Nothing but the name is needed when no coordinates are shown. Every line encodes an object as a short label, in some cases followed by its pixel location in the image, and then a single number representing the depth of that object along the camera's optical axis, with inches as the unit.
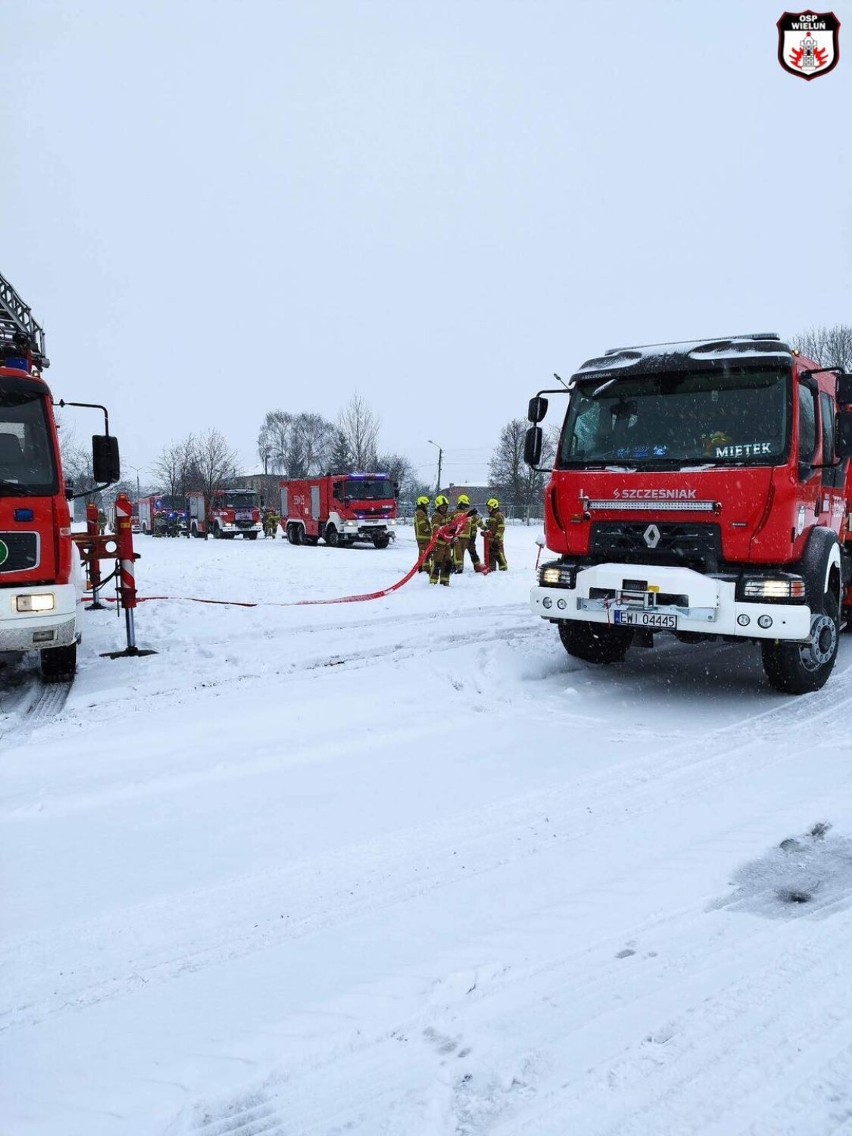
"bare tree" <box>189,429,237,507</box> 2064.5
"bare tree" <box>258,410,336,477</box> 4052.7
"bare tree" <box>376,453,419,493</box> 2738.7
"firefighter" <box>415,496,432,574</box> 626.8
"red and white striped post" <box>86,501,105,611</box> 380.8
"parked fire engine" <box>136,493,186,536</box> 1844.2
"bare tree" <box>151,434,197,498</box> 2098.9
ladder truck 252.2
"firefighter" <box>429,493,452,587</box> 581.9
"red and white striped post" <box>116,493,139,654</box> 320.8
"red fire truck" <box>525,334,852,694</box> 238.2
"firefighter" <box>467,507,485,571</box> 648.4
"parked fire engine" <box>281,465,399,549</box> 1181.1
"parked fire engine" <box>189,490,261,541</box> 1583.4
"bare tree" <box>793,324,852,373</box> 1966.0
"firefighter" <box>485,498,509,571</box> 666.8
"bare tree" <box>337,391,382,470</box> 2223.2
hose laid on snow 459.8
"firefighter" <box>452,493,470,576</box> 584.7
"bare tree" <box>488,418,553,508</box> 2273.6
